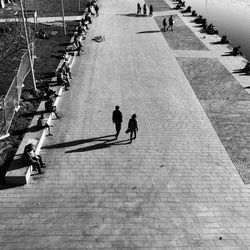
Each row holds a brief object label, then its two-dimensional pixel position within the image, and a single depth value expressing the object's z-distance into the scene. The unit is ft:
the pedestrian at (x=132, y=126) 43.34
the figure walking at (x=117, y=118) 43.63
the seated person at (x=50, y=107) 49.31
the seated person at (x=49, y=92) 54.54
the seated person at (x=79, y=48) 78.64
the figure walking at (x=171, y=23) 98.94
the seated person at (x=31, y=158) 38.04
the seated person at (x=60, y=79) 60.04
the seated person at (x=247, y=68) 69.25
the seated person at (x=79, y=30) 89.57
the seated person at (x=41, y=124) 46.37
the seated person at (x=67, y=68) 63.77
